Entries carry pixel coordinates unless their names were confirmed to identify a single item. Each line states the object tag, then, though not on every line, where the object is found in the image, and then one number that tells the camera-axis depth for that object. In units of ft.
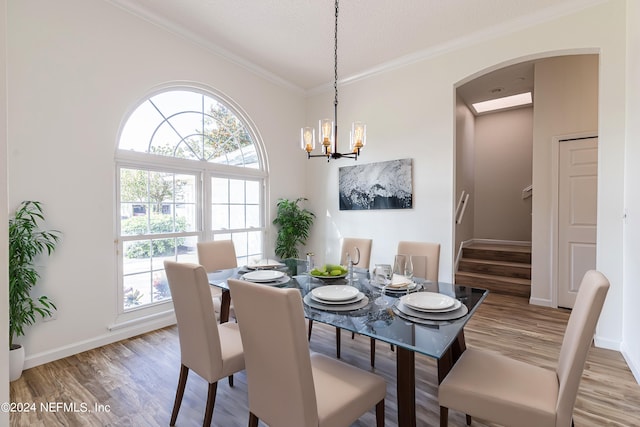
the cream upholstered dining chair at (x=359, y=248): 9.39
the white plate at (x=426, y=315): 4.63
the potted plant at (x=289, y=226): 14.17
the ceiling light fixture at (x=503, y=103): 17.64
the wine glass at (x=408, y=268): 6.04
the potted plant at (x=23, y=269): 6.84
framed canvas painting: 12.59
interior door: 11.48
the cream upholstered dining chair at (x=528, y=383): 3.71
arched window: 9.81
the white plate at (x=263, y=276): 6.79
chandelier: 7.59
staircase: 13.91
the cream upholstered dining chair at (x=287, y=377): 3.59
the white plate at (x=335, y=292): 5.38
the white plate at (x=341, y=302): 5.31
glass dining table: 3.98
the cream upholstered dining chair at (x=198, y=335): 5.02
